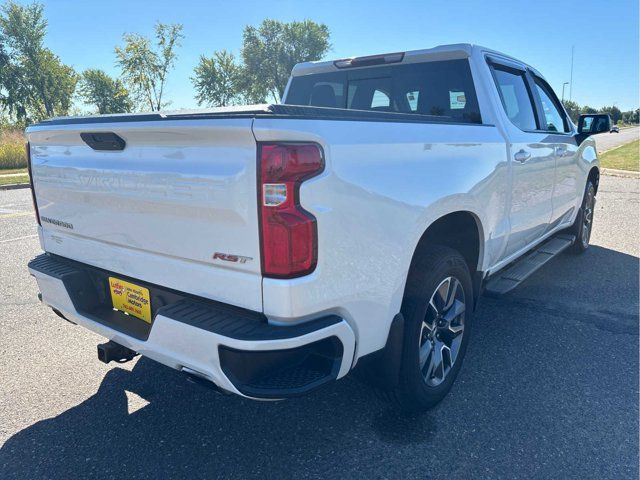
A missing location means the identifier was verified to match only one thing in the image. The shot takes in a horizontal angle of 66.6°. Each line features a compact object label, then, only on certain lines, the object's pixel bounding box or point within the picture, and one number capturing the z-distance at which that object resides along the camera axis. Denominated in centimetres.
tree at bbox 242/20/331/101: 5422
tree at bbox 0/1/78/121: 3794
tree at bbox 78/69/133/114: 5279
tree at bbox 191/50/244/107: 4950
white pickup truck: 177
